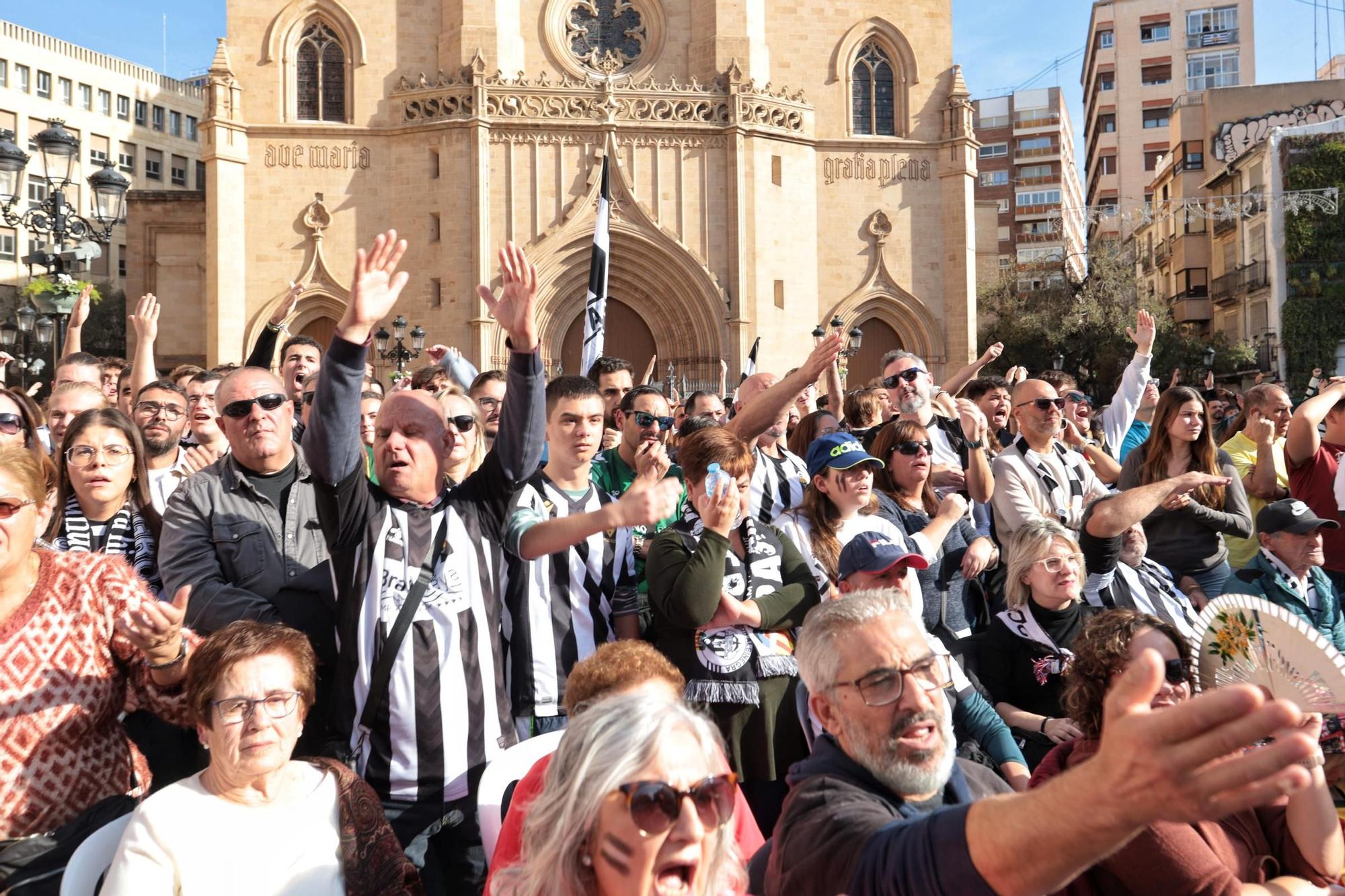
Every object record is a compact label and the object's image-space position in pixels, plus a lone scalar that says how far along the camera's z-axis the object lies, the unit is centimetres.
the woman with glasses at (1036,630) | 430
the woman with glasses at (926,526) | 479
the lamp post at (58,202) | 971
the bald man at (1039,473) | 576
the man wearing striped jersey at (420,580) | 334
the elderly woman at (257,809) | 271
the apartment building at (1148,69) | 5338
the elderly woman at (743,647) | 393
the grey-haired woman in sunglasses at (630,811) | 199
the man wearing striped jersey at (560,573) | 387
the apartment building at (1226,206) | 3475
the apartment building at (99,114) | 4753
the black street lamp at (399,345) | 2028
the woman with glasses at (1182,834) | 246
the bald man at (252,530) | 370
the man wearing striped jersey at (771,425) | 525
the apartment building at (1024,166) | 6197
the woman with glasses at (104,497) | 418
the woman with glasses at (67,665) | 296
